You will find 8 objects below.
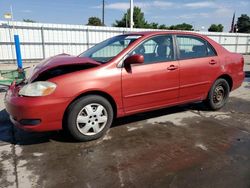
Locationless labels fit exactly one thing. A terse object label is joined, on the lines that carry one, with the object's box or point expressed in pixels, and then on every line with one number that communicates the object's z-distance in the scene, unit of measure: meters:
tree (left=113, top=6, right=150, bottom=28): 51.50
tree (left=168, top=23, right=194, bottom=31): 62.96
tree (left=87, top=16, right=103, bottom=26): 61.77
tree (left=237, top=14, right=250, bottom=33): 70.62
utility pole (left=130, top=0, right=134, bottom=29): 18.09
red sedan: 3.15
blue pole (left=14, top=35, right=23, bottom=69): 7.21
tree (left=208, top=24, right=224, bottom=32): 62.30
